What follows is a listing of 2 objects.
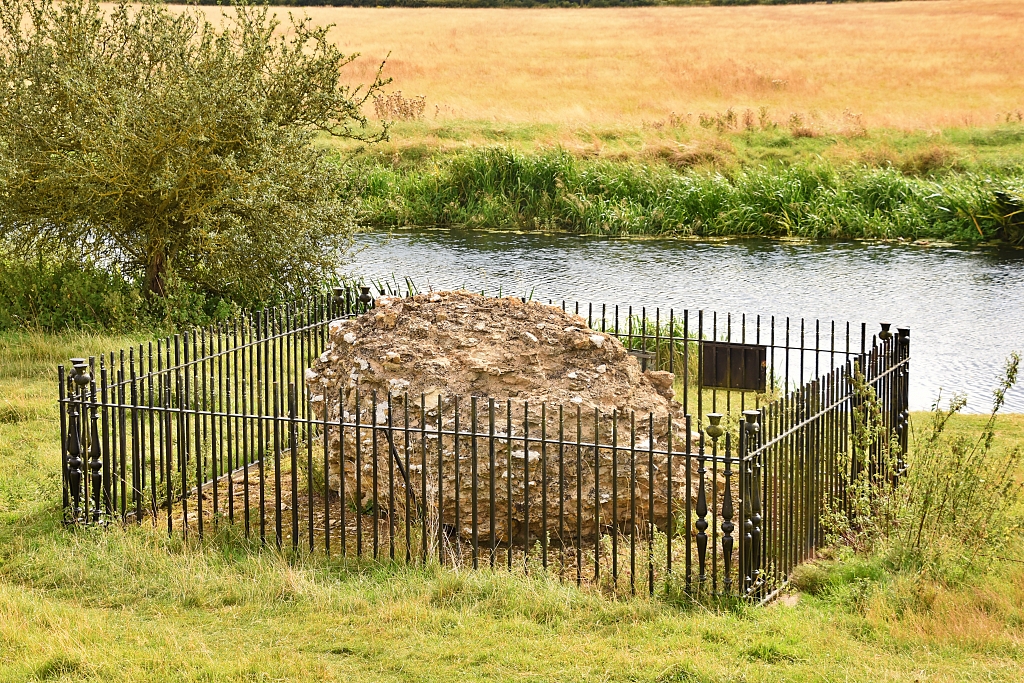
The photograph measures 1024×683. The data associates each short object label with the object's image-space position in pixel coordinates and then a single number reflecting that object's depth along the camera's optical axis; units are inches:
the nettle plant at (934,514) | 515.5
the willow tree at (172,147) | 1125.1
